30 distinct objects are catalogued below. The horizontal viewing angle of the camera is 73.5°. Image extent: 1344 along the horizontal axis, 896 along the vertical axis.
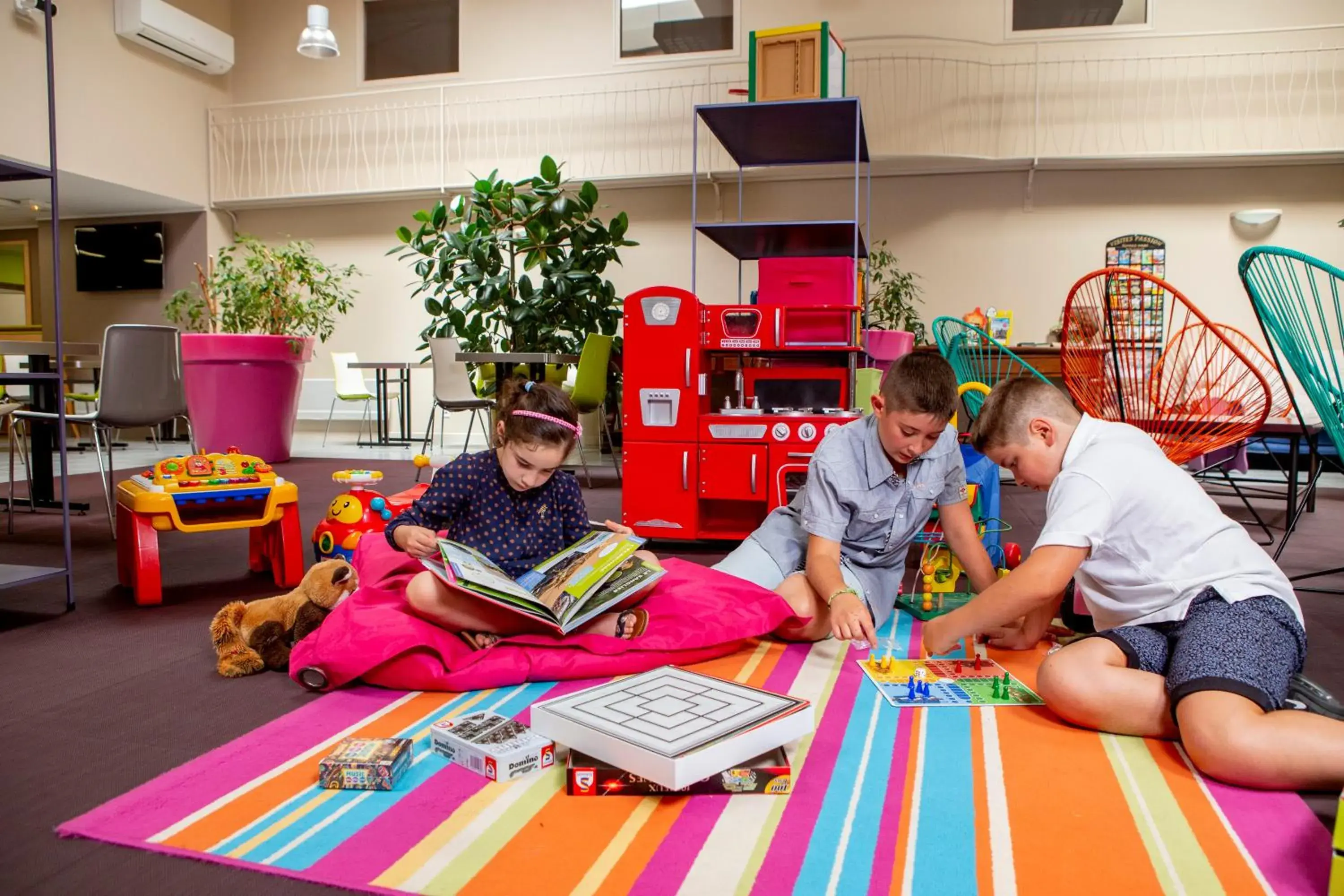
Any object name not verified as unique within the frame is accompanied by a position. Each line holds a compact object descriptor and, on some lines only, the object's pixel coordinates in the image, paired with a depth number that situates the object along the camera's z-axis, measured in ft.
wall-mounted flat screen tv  27.86
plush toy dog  6.32
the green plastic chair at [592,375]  16.02
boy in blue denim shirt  6.33
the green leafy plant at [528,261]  18.08
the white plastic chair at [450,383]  18.61
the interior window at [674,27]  24.09
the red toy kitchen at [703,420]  10.65
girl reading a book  6.06
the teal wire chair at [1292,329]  6.51
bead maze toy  7.70
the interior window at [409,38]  26.43
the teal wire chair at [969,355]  10.96
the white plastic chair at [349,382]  24.29
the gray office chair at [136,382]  12.22
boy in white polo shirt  4.58
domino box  4.41
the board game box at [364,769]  4.28
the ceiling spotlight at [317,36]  22.81
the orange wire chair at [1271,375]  8.41
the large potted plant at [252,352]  19.31
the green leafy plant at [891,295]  21.95
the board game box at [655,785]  4.20
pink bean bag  5.71
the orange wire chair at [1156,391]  8.11
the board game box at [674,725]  4.03
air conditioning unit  24.11
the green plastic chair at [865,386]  12.70
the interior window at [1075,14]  21.80
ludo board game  5.47
